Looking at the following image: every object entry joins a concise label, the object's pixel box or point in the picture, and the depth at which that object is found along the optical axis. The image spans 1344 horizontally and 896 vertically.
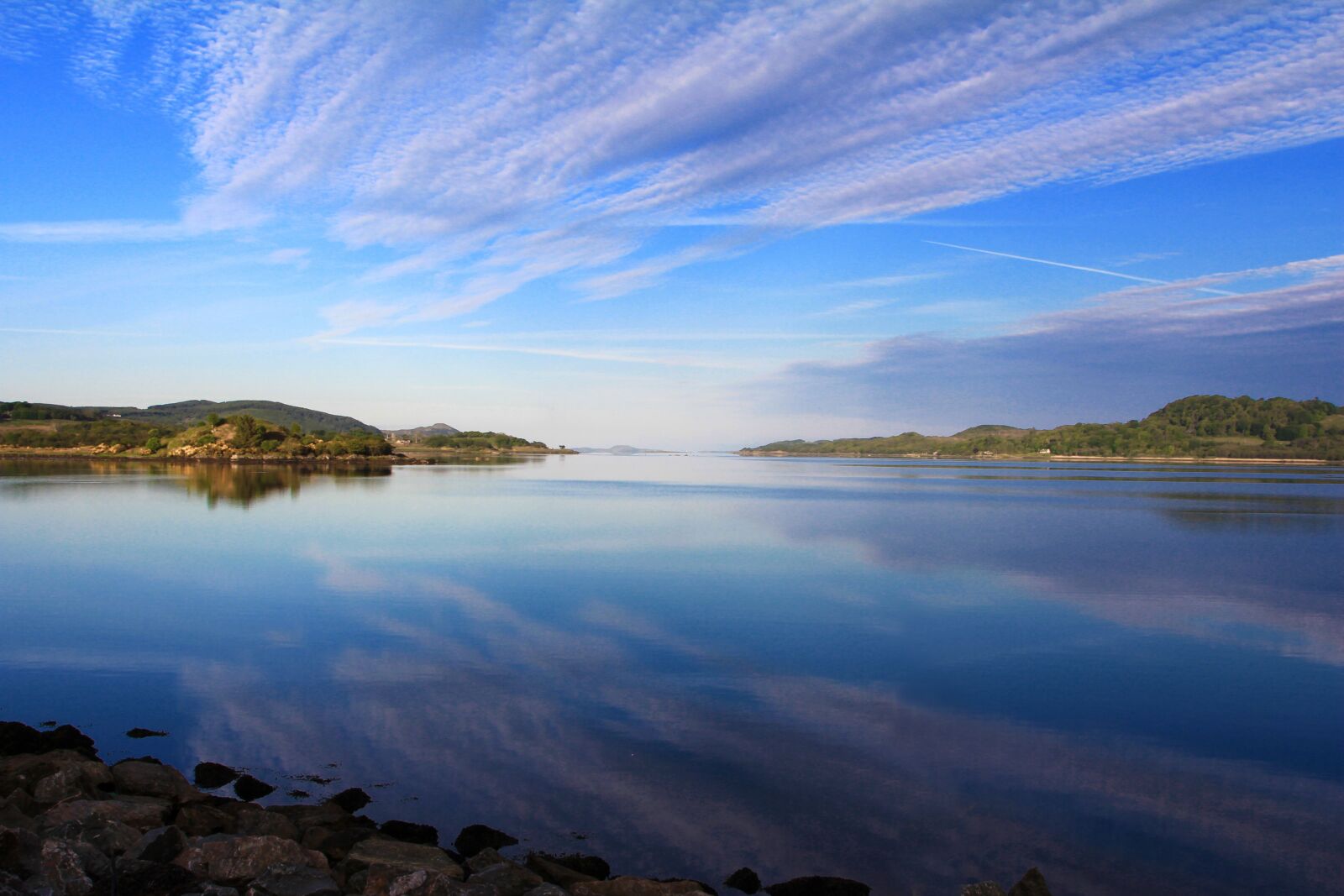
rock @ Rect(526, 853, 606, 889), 4.84
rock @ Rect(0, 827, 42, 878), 4.51
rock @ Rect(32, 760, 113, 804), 5.71
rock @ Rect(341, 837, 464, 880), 4.80
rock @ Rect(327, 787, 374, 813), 5.97
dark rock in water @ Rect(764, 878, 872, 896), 4.93
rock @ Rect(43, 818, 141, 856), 4.92
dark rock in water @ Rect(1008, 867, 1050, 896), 4.59
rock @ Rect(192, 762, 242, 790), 6.36
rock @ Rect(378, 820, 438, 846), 5.44
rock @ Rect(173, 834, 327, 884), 4.62
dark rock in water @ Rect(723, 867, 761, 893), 5.04
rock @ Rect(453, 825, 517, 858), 5.39
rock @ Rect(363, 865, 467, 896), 4.43
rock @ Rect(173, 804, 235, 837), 5.29
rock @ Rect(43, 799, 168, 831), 5.25
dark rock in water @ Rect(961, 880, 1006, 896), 4.44
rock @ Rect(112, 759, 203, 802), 5.91
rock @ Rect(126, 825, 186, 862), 4.77
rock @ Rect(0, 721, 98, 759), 6.73
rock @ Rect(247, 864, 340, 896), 4.40
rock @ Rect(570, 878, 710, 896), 4.65
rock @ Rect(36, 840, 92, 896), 4.37
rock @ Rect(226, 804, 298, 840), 5.26
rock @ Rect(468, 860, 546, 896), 4.61
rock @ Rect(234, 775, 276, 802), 6.16
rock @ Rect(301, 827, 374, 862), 5.04
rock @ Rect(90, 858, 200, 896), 4.40
